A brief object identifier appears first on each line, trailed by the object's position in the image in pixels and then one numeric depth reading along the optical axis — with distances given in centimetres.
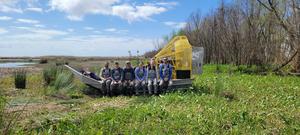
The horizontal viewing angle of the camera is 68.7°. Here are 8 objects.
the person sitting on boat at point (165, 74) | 808
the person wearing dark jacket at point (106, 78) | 830
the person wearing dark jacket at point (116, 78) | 822
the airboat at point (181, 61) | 851
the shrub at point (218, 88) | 735
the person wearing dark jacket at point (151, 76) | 804
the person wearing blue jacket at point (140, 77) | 816
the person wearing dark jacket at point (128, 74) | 844
